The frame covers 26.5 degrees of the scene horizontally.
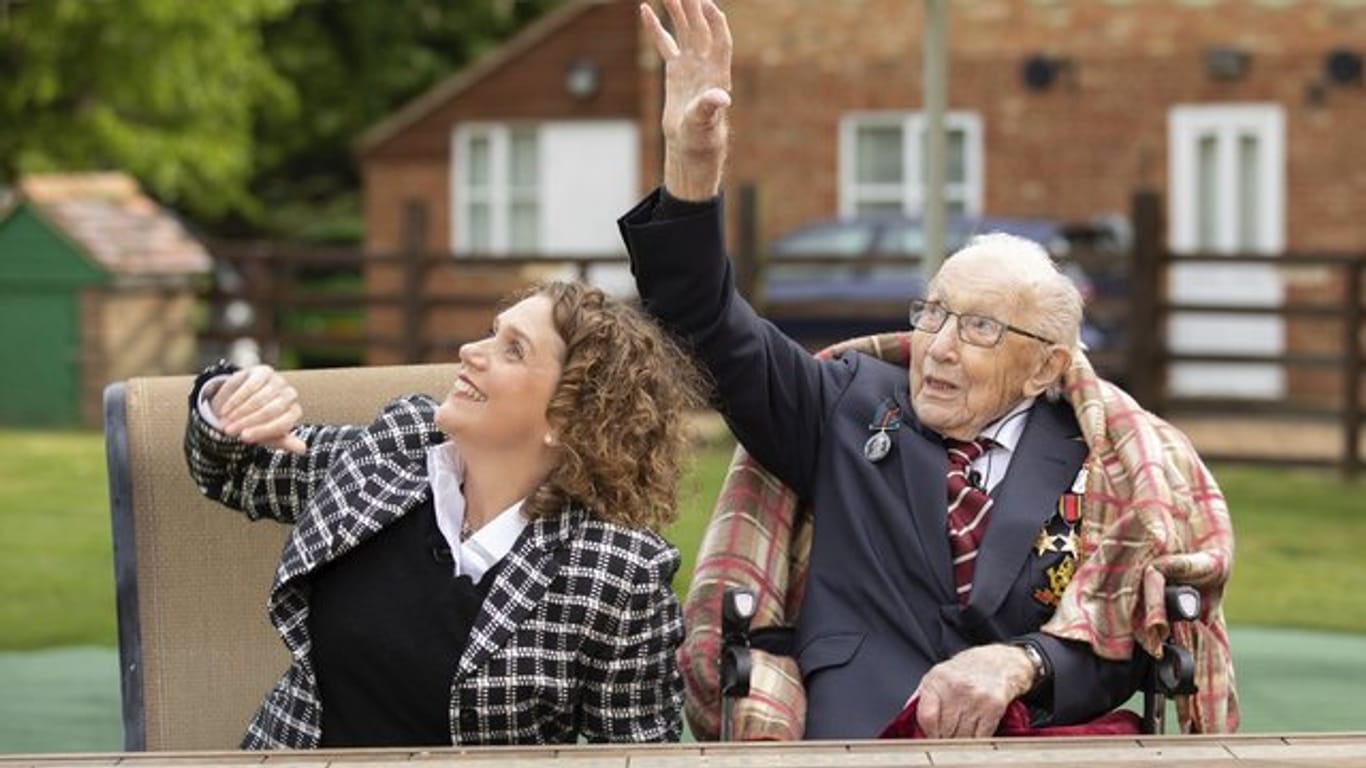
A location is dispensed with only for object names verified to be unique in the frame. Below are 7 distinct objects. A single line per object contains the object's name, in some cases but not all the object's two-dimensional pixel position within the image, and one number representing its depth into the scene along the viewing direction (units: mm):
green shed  18781
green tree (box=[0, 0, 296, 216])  28531
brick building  23469
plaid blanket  4082
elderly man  4039
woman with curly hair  3727
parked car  18297
